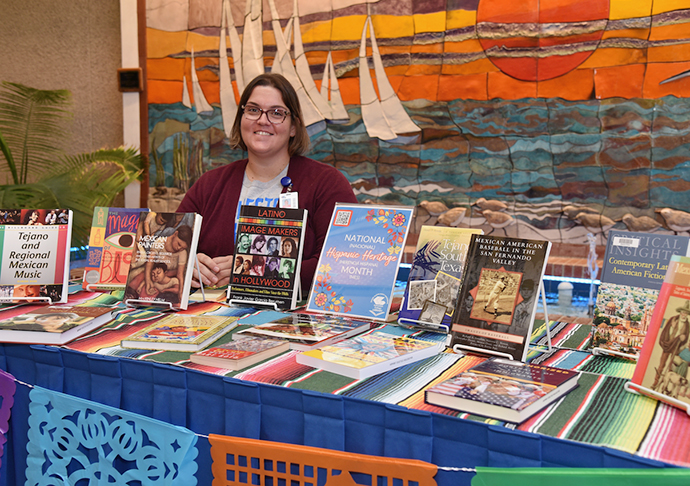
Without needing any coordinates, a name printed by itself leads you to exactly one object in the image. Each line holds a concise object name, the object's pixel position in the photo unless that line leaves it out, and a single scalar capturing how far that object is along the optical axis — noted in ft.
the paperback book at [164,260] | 5.21
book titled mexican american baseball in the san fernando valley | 3.76
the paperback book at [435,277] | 4.41
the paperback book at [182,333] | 4.01
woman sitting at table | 6.53
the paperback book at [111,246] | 5.93
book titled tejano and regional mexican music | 5.35
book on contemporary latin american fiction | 3.66
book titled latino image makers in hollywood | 5.23
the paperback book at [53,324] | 4.20
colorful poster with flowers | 4.80
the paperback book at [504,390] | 2.80
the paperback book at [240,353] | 3.61
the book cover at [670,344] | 2.92
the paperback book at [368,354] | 3.45
